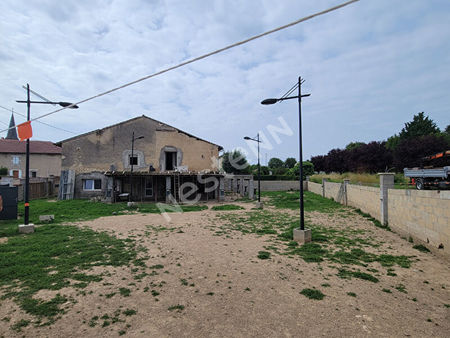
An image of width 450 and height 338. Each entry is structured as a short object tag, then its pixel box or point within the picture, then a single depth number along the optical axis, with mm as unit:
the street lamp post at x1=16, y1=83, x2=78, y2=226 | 8383
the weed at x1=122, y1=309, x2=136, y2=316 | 3525
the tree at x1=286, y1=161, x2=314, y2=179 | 43522
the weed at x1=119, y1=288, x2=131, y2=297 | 4117
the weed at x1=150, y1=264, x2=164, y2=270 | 5430
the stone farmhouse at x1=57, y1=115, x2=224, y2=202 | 21578
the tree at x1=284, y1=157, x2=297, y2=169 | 83188
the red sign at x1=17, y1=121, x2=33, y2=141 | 7199
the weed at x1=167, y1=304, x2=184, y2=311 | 3693
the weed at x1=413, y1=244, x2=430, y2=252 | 6750
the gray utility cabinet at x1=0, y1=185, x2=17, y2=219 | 10688
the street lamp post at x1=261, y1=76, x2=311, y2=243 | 7645
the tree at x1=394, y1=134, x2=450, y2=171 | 29547
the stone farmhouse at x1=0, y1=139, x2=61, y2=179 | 36406
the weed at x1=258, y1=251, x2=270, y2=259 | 6186
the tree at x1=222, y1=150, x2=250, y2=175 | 50219
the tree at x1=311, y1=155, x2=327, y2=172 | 50431
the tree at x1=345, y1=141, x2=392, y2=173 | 39562
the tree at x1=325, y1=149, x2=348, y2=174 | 46581
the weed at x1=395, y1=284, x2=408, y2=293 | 4395
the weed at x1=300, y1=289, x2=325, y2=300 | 4082
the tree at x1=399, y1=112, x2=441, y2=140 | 40875
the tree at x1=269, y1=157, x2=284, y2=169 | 87625
